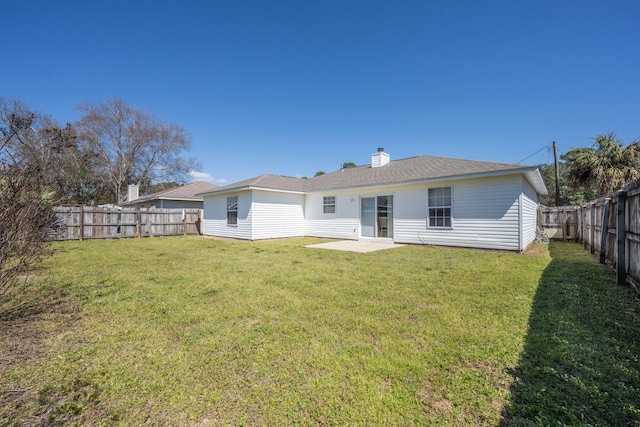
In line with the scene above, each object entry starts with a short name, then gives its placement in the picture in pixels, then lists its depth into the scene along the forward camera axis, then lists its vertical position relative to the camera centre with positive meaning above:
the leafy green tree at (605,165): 13.30 +2.50
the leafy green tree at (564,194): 24.44 +1.77
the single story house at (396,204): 9.20 +0.41
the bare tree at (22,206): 3.22 +0.12
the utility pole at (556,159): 18.94 +4.05
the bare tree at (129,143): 27.59 +7.91
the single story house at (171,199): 20.69 +1.24
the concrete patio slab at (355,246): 9.92 -1.30
